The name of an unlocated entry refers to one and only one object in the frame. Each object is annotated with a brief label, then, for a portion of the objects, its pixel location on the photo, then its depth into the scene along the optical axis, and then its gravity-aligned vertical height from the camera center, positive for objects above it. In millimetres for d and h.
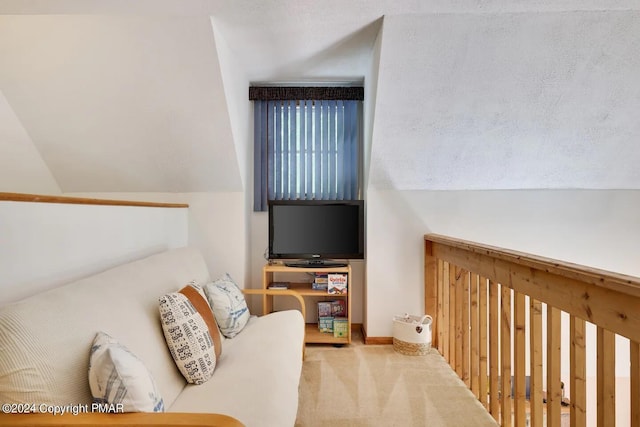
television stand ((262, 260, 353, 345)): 2745 -642
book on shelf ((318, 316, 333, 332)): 2910 -950
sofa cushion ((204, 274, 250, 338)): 1919 -538
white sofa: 916 -466
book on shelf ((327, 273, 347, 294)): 2744 -566
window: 3166 +628
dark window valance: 3090 +1130
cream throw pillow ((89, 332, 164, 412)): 969 -493
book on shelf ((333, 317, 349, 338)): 2832 -958
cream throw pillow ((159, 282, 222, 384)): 1434 -537
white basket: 2592 -954
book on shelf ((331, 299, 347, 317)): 2959 -839
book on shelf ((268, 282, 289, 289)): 2849 -610
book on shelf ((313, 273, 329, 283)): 2831 -542
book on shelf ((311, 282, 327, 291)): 2814 -605
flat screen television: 2904 -130
